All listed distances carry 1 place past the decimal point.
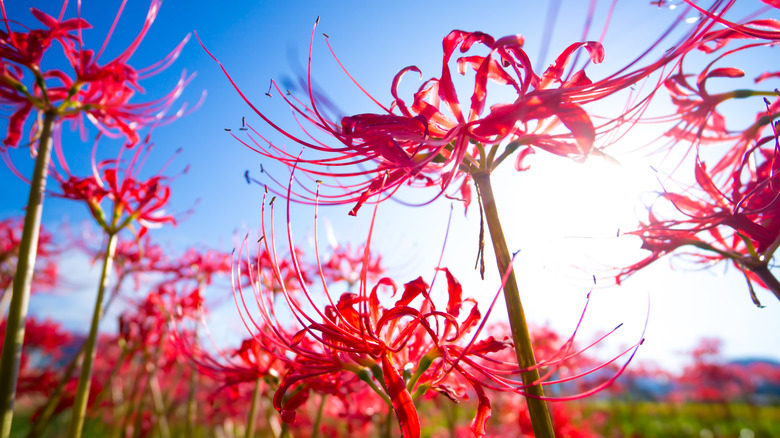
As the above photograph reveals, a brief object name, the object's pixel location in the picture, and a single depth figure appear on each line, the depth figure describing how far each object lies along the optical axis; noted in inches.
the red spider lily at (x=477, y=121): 6.5
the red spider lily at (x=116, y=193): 12.3
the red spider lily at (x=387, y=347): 6.8
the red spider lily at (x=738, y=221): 7.7
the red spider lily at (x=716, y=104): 7.7
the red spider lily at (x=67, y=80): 11.1
